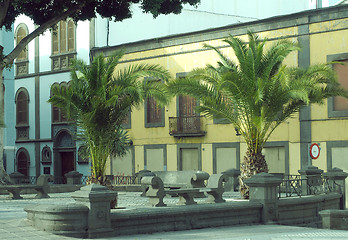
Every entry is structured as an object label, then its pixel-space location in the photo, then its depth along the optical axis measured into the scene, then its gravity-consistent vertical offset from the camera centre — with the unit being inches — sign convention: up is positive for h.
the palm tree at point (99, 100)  701.9 +35.7
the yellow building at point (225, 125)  1148.5 +22.0
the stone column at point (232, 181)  1043.1 -71.4
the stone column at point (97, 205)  555.5 -56.2
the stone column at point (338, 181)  894.4 -62.3
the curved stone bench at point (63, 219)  544.4 -65.8
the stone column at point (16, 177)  1128.9 -66.8
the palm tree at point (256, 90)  783.7 +49.4
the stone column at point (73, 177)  1178.0 -70.6
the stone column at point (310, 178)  850.8 -56.9
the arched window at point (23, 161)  1595.7 -57.7
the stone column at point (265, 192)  705.0 -60.3
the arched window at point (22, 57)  1606.8 +185.3
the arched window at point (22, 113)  1611.7 +53.1
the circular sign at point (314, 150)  1140.3 -28.1
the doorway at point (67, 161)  1530.5 -56.6
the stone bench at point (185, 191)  727.1 -60.6
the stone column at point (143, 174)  972.6 -61.2
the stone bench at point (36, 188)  928.3 -69.7
